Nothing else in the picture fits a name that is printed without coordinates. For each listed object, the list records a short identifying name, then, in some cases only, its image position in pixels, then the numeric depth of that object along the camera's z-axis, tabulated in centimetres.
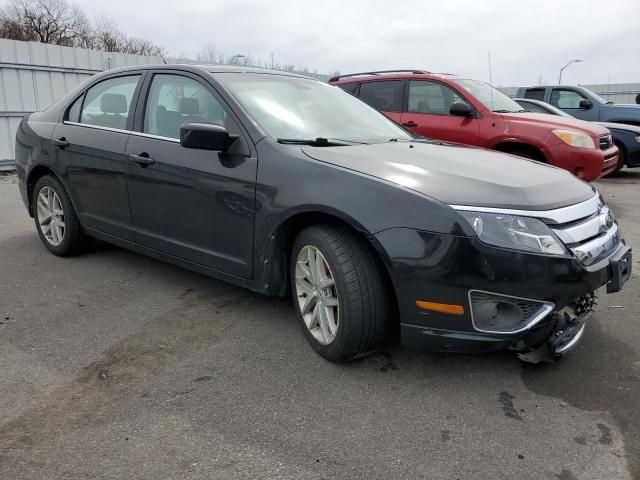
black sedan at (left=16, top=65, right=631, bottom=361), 242
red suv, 655
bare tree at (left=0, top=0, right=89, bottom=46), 3839
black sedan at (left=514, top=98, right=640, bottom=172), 970
